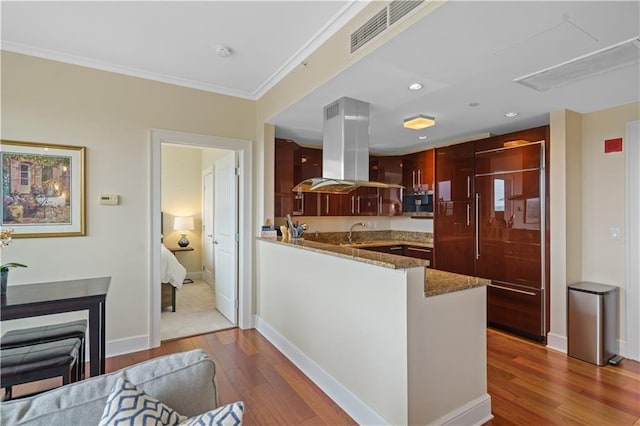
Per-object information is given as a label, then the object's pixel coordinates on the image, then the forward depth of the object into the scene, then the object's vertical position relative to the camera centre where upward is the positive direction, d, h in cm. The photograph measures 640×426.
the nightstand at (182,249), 618 -68
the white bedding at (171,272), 434 -79
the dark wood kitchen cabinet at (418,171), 492 +67
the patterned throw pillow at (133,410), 88 -55
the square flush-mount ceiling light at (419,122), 346 +99
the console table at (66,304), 197 -57
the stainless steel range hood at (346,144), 287 +63
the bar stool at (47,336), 206 -80
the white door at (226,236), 389 -30
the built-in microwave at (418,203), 487 +16
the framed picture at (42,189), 272 +21
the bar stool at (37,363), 168 -80
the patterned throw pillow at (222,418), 86 -55
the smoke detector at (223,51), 270 +137
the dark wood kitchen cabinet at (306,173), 455 +57
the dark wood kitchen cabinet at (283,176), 416 +48
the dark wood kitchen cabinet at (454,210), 412 +4
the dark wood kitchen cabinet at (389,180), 538 +55
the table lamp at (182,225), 636 -23
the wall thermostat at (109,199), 305 +14
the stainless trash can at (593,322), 295 -103
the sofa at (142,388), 93 -57
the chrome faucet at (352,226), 545 -23
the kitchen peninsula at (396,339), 188 -82
